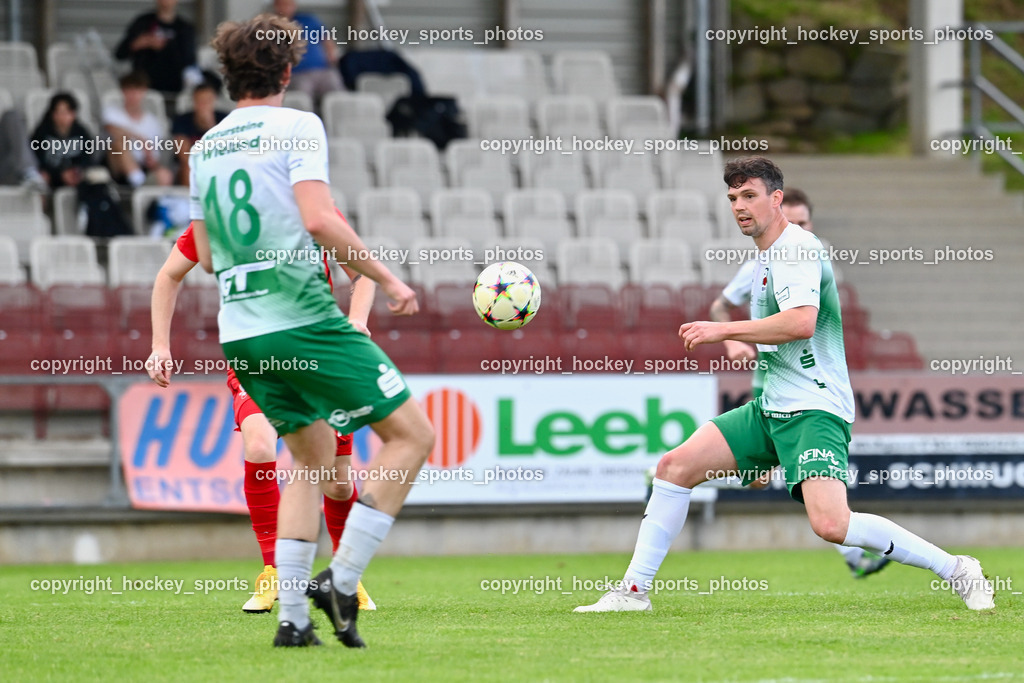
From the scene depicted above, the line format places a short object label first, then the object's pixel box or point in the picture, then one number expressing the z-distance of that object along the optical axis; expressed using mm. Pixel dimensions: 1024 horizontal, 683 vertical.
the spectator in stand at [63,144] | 14039
